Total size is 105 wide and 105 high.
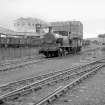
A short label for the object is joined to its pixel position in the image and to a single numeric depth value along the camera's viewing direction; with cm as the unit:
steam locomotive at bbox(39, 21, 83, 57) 2433
